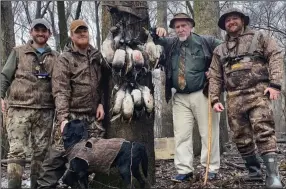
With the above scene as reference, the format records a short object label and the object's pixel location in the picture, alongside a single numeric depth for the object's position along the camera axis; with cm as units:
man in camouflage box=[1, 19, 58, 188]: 572
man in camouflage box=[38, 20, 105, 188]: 541
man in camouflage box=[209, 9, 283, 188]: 530
